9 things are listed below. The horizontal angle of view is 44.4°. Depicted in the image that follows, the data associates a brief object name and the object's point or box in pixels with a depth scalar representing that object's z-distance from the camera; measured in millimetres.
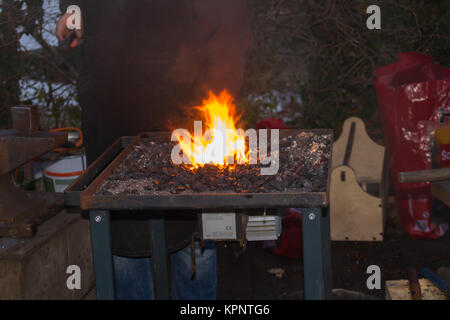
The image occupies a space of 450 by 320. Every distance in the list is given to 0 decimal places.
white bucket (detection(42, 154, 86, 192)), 3639
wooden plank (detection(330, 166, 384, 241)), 4398
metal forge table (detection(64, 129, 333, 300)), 1987
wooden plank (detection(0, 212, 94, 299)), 2359
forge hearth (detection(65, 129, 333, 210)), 1998
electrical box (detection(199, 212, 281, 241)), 2248
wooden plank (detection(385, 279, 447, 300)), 2797
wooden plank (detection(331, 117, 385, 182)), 4898
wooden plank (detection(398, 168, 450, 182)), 2256
